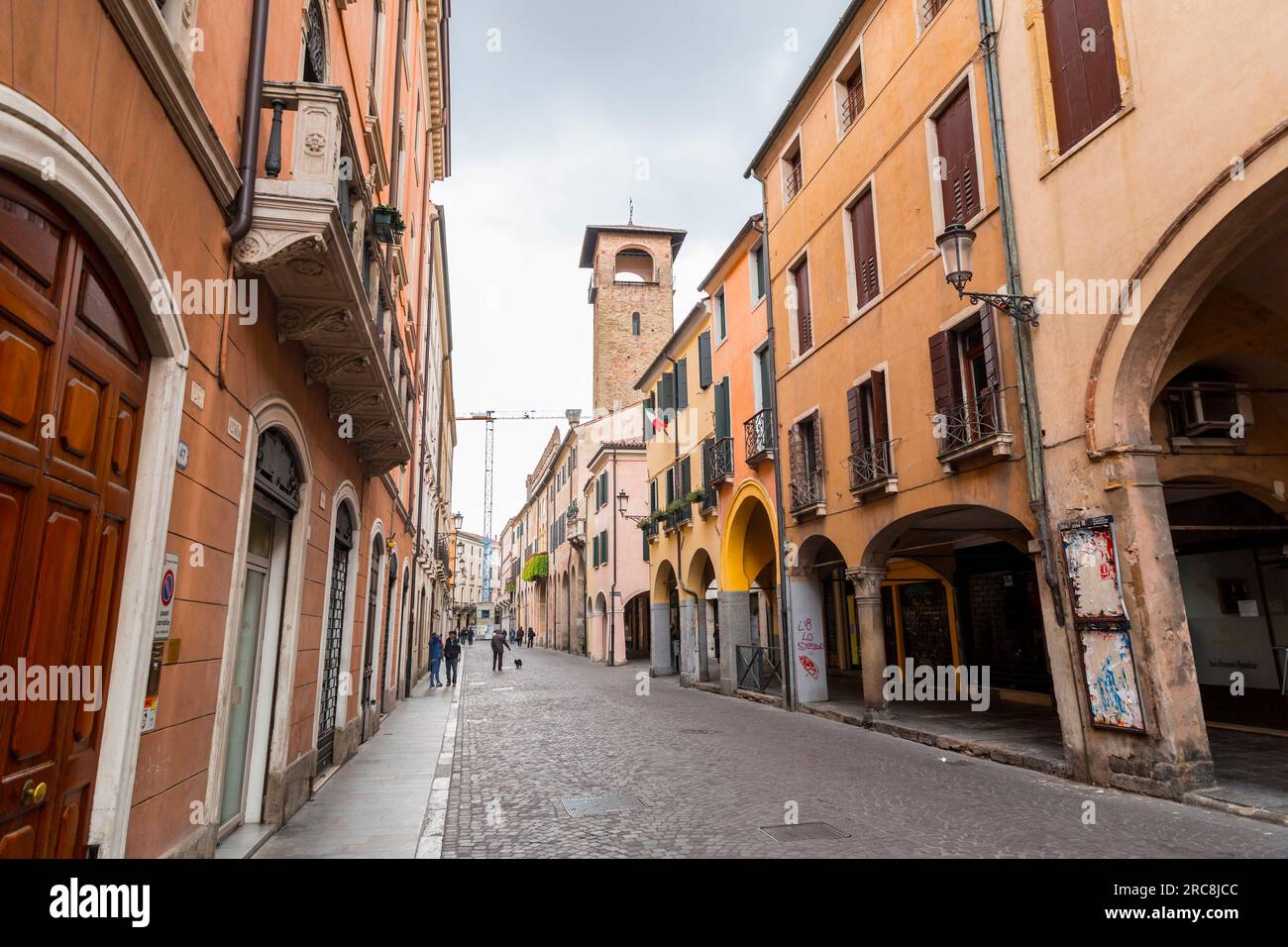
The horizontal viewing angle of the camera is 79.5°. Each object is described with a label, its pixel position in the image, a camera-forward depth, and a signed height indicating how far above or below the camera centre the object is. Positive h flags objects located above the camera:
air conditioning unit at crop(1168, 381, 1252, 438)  9.41 +2.61
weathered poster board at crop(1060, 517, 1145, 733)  7.84 -0.01
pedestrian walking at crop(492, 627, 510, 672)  29.67 -0.89
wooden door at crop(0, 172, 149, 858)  2.78 +0.54
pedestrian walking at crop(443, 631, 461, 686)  23.20 -0.81
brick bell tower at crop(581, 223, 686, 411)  43.34 +18.10
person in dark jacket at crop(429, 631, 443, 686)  22.52 -0.85
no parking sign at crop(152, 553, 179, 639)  4.02 +0.17
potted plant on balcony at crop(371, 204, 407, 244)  8.32 +4.32
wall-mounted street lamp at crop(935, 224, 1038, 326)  8.89 +4.21
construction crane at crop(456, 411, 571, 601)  134.57 +17.00
